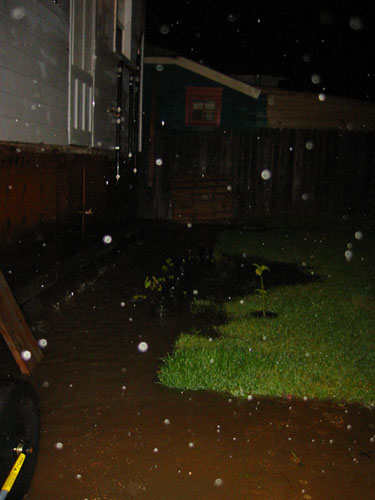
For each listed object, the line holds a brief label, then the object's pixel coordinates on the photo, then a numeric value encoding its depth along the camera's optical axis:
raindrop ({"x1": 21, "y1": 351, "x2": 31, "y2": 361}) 4.18
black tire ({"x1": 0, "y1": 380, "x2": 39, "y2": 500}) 2.46
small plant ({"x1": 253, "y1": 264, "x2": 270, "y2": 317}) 5.82
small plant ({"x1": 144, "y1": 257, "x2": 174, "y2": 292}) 6.83
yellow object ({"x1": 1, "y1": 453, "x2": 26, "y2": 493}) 2.24
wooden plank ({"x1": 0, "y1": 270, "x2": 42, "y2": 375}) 3.92
